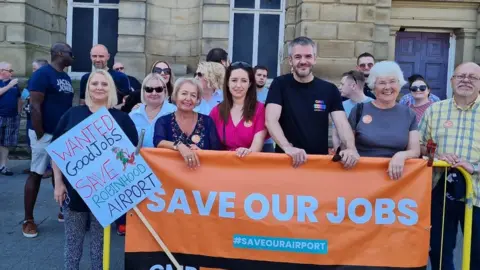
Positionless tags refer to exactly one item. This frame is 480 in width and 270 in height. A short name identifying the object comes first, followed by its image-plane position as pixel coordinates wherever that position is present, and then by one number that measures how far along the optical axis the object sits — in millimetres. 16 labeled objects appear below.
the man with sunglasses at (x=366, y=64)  6570
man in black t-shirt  3848
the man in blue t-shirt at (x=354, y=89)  5633
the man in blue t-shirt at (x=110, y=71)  6137
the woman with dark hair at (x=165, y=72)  5688
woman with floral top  3955
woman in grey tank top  3744
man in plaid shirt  3717
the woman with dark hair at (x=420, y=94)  6036
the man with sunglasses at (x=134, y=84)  7372
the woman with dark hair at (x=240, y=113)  4016
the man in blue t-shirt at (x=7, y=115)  9117
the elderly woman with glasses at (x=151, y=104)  4695
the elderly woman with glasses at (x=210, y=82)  5219
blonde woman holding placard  3863
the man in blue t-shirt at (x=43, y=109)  5434
